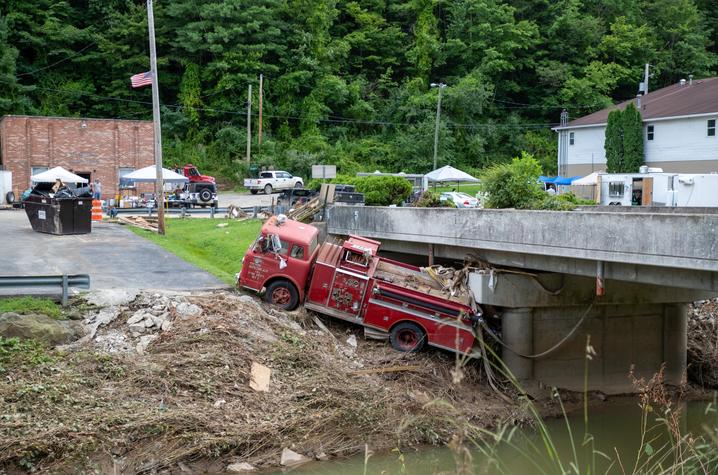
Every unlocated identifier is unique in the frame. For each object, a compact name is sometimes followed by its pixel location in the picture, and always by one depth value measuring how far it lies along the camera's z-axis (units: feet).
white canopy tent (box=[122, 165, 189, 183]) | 126.21
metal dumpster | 86.53
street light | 174.09
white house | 143.23
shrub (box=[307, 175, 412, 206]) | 87.40
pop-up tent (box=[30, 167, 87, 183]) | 128.88
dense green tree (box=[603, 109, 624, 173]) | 158.81
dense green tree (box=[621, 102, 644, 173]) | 155.74
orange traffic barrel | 108.37
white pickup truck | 169.17
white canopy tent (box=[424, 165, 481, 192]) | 141.90
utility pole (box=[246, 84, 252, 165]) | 187.52
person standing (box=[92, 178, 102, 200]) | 135.23
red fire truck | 56.39
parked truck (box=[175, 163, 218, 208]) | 138.72
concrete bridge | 43.93
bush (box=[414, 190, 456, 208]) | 73.41
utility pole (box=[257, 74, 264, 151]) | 189.67
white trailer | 98.00
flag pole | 93.89
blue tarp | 165.89
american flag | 96.12
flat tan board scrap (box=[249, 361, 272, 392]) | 48.53
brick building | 157.07
